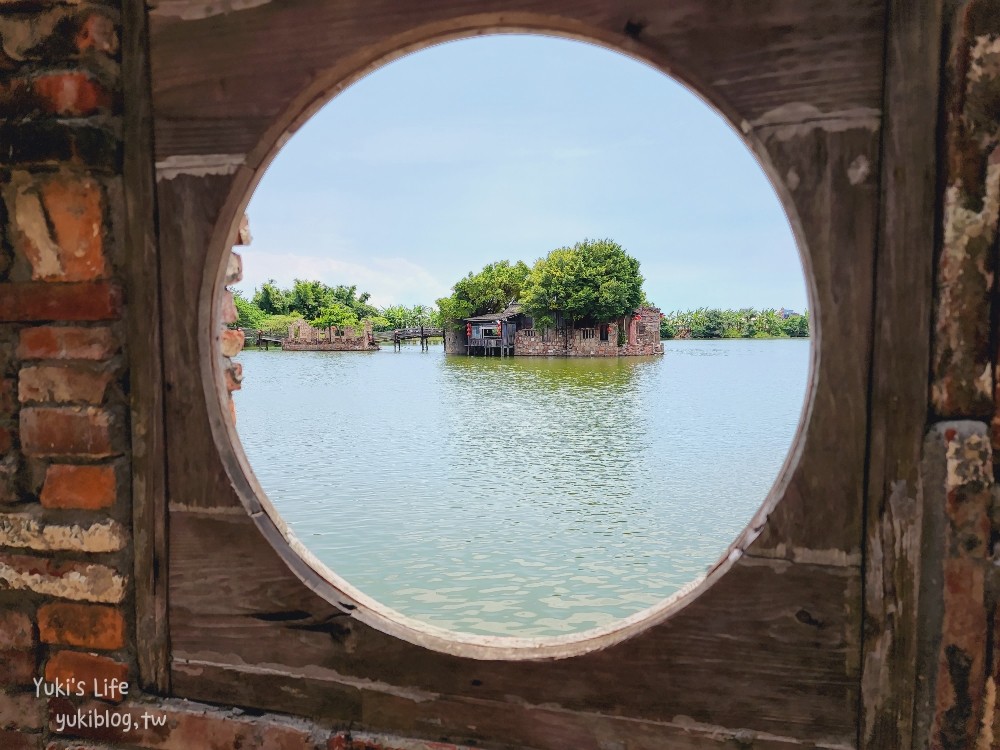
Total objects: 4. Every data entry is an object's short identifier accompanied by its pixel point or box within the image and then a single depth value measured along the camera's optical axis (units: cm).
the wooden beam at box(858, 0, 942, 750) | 85
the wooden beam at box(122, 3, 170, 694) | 113
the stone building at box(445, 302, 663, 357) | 3797
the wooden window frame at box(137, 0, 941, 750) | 89
